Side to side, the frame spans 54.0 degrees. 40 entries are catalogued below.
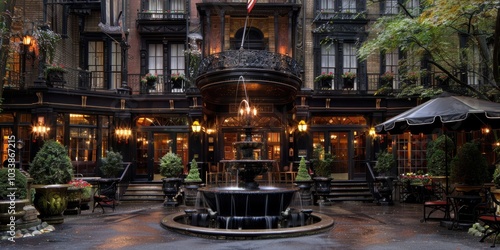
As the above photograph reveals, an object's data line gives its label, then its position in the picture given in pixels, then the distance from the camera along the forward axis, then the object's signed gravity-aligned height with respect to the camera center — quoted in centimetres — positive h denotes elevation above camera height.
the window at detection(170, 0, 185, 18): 2538 +725
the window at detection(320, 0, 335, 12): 2520 +722
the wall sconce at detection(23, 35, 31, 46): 1838 +396
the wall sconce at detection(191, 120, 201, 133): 2314 +85
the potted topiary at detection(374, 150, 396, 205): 2022 -132
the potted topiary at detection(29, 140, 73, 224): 1373 -101
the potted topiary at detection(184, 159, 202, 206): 1941 -161
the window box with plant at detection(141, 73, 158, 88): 2427 +328
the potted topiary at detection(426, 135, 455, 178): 1970 -48
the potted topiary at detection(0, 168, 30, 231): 1135 -122
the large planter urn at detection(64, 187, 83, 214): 1617 -191
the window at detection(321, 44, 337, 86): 2517 +448
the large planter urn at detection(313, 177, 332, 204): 2033 -171
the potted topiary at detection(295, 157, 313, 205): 1989 -159
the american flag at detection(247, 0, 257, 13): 1867 +539
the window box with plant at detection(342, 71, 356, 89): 2422 +329
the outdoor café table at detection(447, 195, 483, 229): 1222 -165
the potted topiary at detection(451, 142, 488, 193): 1296 -65
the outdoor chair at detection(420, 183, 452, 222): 1323 -167
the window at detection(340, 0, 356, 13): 2511 +721
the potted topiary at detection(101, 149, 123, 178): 2127 -83
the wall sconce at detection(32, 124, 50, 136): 2086 +65
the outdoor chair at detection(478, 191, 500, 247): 1012 -161
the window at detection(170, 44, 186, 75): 2556 +455
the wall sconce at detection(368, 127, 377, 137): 2384 +62
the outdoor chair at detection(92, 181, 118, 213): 1922 -184
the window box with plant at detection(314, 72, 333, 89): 2395 +321
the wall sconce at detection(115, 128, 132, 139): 2342 +58
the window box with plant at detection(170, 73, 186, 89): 2420 +324
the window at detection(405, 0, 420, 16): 2465 +716
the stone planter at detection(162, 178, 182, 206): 2009 -179
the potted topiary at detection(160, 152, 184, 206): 2016 -126
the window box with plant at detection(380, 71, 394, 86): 2394 +331
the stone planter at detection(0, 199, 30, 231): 1130 -156
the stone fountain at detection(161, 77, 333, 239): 1275 -181
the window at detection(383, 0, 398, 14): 2491 +700
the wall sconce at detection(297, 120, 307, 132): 2319 +89
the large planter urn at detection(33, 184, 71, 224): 1368 -161
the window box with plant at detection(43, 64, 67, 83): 2134 +320
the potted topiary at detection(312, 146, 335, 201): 2036 -113
